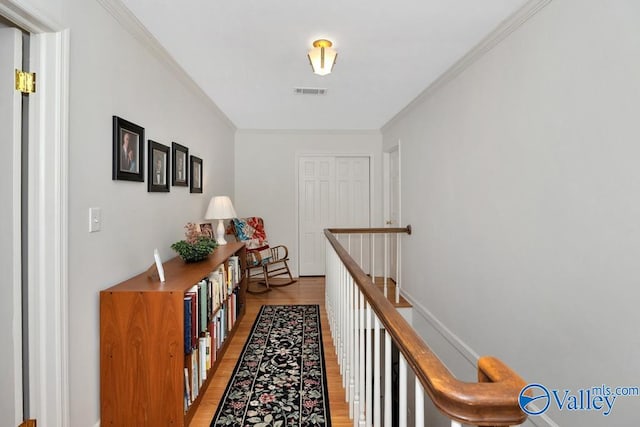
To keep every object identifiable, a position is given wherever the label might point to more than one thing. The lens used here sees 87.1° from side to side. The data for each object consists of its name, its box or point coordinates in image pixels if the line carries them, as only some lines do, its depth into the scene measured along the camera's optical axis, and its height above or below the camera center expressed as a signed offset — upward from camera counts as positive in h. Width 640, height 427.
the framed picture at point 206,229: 3.48 -0.17
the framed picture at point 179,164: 2.82 +0.42
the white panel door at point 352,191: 5.46 +0.36
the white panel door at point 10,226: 1.40 -0.06
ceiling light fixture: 2.43 +1.14
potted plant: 2.53 -0.26
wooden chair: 4.53 -0.58
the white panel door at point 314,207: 5.42 +0.10
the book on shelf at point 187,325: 1.83 -0.62
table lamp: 3.50 +0.01
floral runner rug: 1.95 -1.15
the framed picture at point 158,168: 2.40 +0.33
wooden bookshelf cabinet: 1.74 -0.75
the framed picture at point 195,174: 3.32 +0.39
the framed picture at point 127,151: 1.95 +0.38
